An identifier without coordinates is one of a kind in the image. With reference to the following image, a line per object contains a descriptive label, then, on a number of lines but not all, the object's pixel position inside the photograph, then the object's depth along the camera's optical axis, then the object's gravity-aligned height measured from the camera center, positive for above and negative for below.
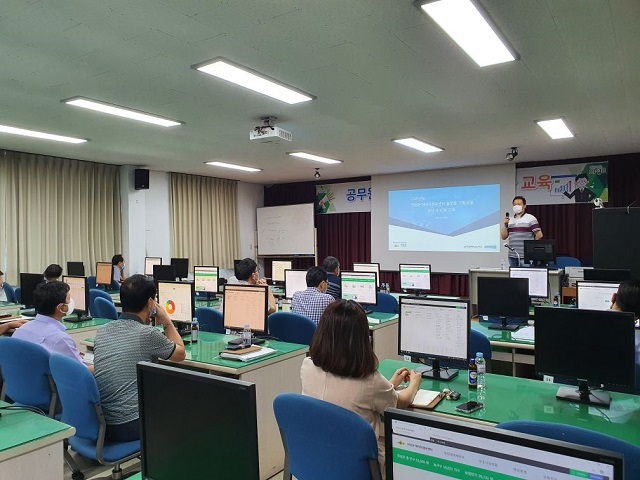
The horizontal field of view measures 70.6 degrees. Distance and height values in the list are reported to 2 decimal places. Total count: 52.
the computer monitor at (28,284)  5.04 -0.46
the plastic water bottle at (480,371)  2.45 -0.74
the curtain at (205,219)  9.28 +0.47
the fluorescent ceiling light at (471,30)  2.62 +1.33
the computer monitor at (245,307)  3.63 -0.55
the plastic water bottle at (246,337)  3.35 -0.73
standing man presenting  6.26 +0.08
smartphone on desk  2.14 -0.82
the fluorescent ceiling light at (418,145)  6.30 +1.36
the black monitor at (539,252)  5.60 -0.21
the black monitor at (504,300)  3.89 -0.56
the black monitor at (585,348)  2.22 -0.58
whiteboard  10.70 +0.22
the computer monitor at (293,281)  6.10 -0.57
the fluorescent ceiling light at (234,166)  8.09 +1.39
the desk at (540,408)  1.99 -0.83
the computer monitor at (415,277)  6.59 -0.59
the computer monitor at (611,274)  4.36 -0.40
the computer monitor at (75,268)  7.20 -0.41
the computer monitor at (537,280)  4.88 -0.49
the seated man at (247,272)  4.76 -0.34
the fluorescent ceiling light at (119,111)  4.39 +1.37
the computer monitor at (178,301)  4.01 -0.54
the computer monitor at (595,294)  3.89 -0.52
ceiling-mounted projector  5.11 +1.23
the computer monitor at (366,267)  6.89 -0.45
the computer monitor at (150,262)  8.31 -0.38
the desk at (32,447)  1.77 -0.81
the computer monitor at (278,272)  7.74 -0.56
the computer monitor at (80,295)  4.67 -0.55
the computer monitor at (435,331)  2.64 -0.57
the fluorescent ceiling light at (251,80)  3.48 +1.35
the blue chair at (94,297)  5.41 -0.67
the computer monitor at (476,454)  0.82 -0.43
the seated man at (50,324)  2.86 -0.53
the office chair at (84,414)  2.28 -0.89
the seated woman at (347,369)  1.83 -0.55
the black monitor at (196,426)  1.12 -0.50
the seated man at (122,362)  2.40 -0.64
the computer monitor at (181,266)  7.99 -0.45
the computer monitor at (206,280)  6.37 -0.56
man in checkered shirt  4.15 -0.55
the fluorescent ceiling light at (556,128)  5.36 +1.34
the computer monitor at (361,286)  5.38 -0.58
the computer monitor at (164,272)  6.91 -0.47
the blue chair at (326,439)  1.48 -0.69
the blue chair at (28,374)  2.62 -0.78
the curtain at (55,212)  6.88 +0.51
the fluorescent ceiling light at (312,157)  7.27 +1.38
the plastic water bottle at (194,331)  3.61 -0.73
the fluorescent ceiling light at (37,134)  5.45 +1.39
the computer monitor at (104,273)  7.16 -0.50
